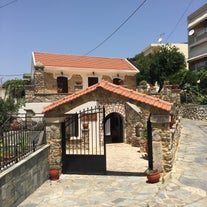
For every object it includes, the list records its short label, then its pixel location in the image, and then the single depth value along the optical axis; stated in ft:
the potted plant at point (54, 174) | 33.24
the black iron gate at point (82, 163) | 35.81
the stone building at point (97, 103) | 32.60
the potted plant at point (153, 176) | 30.22
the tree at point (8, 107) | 57.56
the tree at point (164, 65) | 113.23
